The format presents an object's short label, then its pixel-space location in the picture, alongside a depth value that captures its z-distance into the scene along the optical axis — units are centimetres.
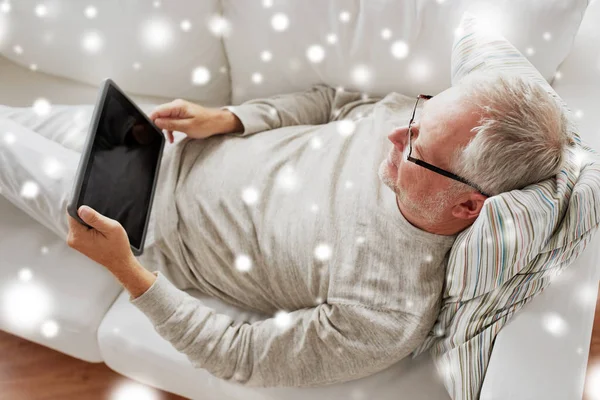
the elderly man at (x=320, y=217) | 84
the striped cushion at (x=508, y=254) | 81
